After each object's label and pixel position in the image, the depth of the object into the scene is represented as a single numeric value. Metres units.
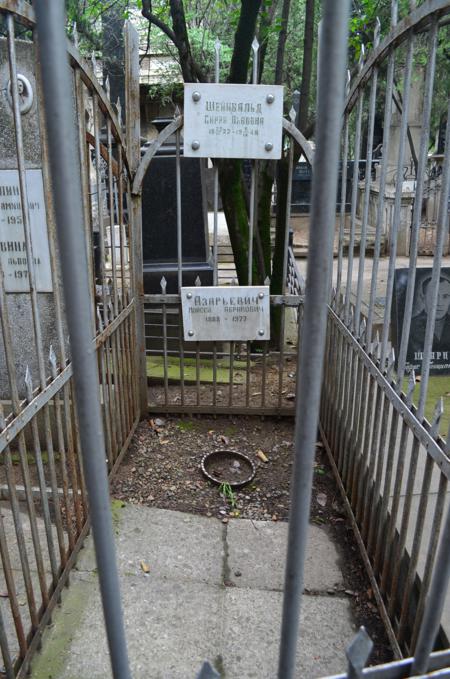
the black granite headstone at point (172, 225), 5.75
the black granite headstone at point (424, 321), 4.10
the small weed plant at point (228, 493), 3.62
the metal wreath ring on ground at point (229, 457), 3.79
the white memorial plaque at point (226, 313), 4.12
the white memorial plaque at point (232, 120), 3.66
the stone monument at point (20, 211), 3.19
